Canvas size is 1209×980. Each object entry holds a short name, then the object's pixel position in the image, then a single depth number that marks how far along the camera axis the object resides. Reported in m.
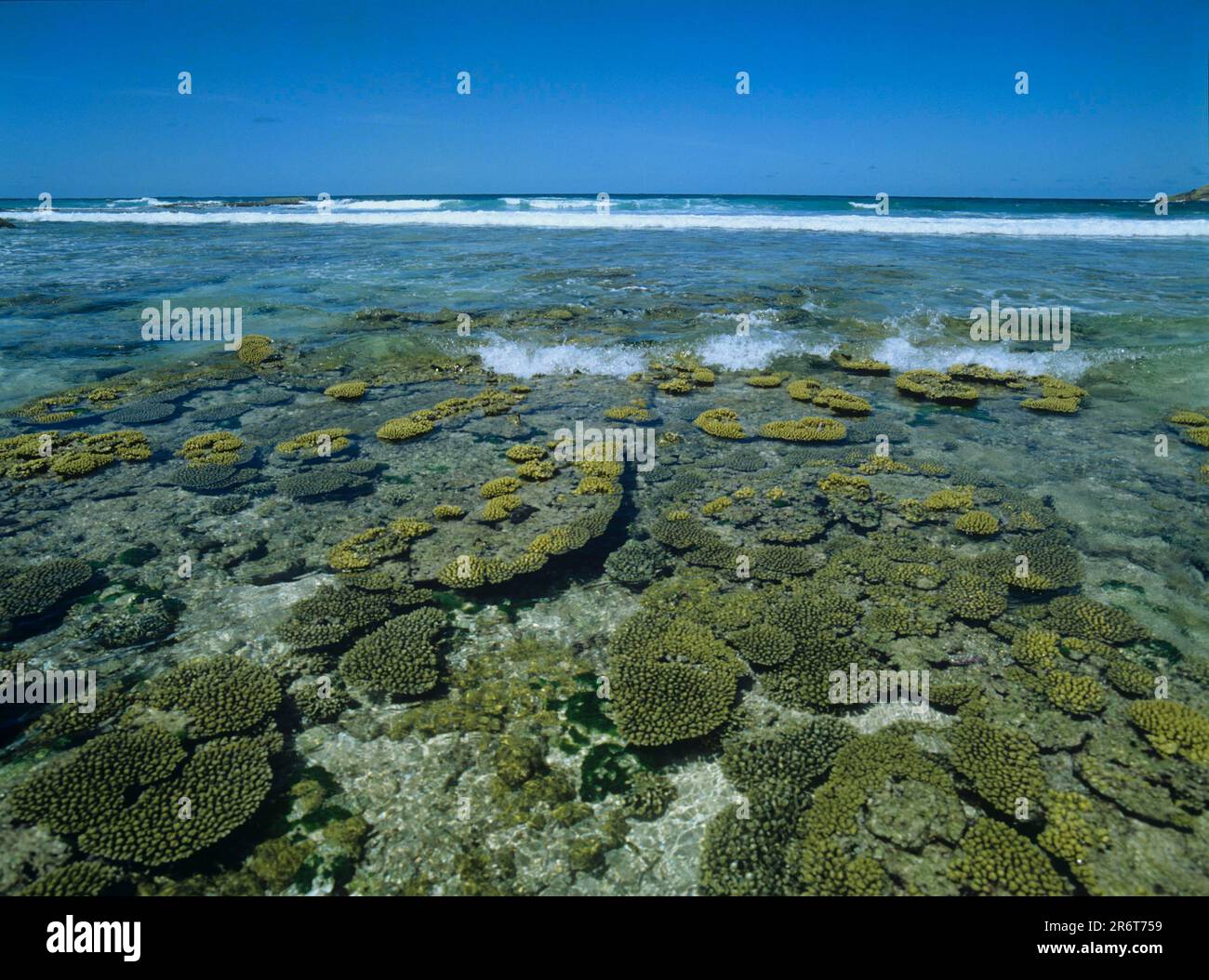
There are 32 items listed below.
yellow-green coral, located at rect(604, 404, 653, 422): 13.30
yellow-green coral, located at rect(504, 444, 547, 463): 11.07
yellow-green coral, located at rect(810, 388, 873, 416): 13.32
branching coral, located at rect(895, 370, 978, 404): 14.05
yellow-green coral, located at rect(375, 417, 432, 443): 12.03
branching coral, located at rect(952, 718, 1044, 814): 4.96
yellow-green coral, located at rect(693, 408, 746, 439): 12.27
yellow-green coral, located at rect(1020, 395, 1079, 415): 13.23
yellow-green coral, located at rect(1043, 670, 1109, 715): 5.77
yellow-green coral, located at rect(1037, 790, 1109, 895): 4.43
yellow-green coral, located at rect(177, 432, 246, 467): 10.79
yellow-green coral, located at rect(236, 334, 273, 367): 16.86
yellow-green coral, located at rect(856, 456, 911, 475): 10.61
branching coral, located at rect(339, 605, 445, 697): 6.18
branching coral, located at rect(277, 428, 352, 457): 11.41
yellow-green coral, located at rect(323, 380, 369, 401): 14.46
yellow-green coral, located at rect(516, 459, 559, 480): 10.31
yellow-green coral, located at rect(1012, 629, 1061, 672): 6.34
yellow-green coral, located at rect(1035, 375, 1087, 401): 14.11
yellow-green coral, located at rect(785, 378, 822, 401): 14.36
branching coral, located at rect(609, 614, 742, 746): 5.67
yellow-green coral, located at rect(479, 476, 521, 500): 9.80
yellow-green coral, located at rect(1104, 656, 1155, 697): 5.92
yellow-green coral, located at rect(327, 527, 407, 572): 7.93
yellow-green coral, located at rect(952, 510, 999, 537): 8.52
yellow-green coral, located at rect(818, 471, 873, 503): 9.72
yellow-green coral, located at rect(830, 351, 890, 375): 16.27
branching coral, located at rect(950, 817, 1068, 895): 4.28
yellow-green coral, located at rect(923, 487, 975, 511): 9.23
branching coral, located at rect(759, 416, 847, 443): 11.99
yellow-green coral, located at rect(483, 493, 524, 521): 9.10
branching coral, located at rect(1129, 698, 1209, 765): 5.27
